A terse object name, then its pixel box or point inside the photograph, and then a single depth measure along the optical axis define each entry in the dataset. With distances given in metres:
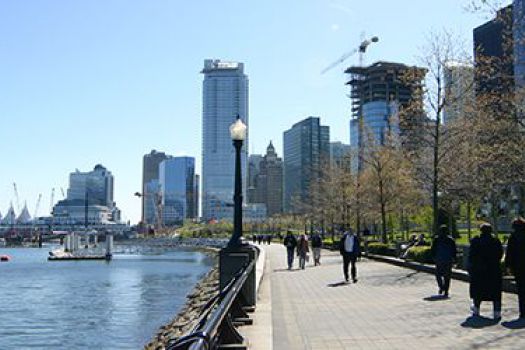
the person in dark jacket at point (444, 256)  16.28
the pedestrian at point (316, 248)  33.09
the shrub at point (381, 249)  35.67
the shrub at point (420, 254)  26.27
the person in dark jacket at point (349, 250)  21.78
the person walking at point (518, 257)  12.09
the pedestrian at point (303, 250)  31.40
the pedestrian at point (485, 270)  12.39
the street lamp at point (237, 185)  15.41
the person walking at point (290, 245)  31.19
